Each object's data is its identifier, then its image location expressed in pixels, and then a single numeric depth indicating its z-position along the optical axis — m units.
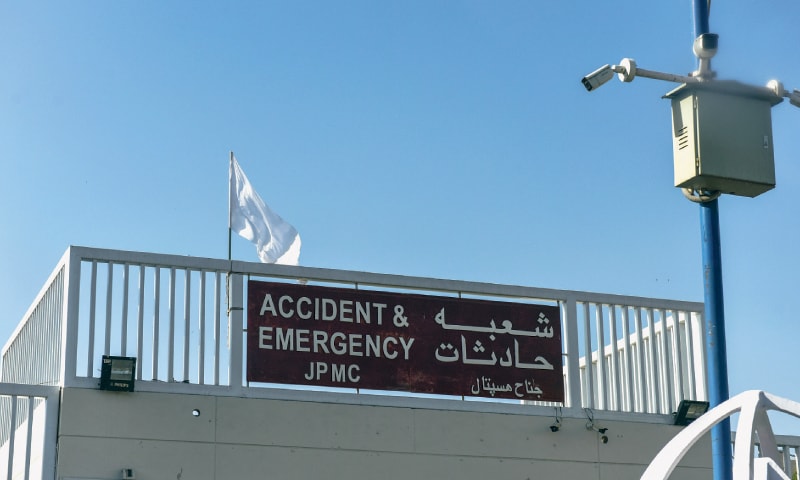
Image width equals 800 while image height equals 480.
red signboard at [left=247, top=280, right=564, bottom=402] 13.30
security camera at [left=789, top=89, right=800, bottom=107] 11.09
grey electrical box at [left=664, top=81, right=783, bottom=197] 10.51
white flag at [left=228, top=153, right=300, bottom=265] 14.29
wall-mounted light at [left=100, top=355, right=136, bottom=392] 12.28
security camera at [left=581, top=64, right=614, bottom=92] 10.67
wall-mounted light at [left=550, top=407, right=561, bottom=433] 14.17
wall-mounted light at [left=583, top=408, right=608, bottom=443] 14.38
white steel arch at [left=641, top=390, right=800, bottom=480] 8.75
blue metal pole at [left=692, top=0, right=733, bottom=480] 10.39
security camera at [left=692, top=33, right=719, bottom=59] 10.71
